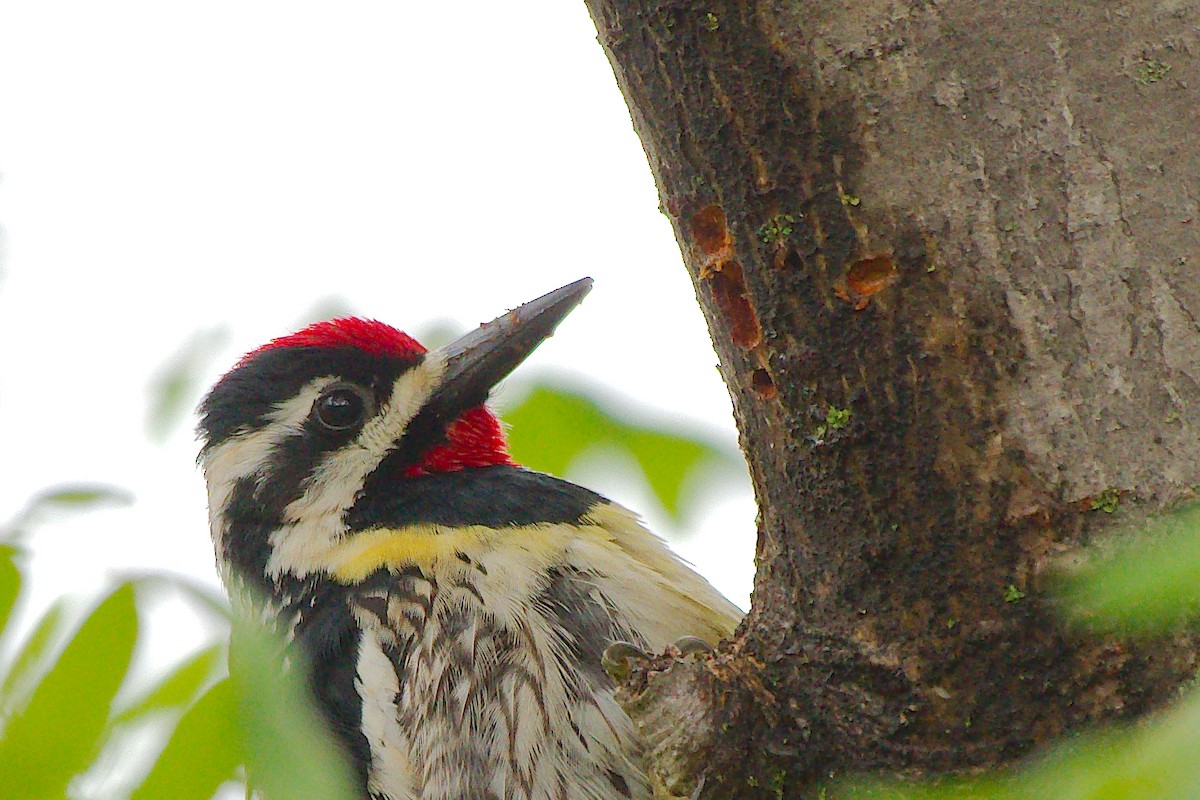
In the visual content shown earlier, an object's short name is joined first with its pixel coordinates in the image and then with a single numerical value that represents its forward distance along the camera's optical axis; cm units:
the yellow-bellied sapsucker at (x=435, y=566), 259
